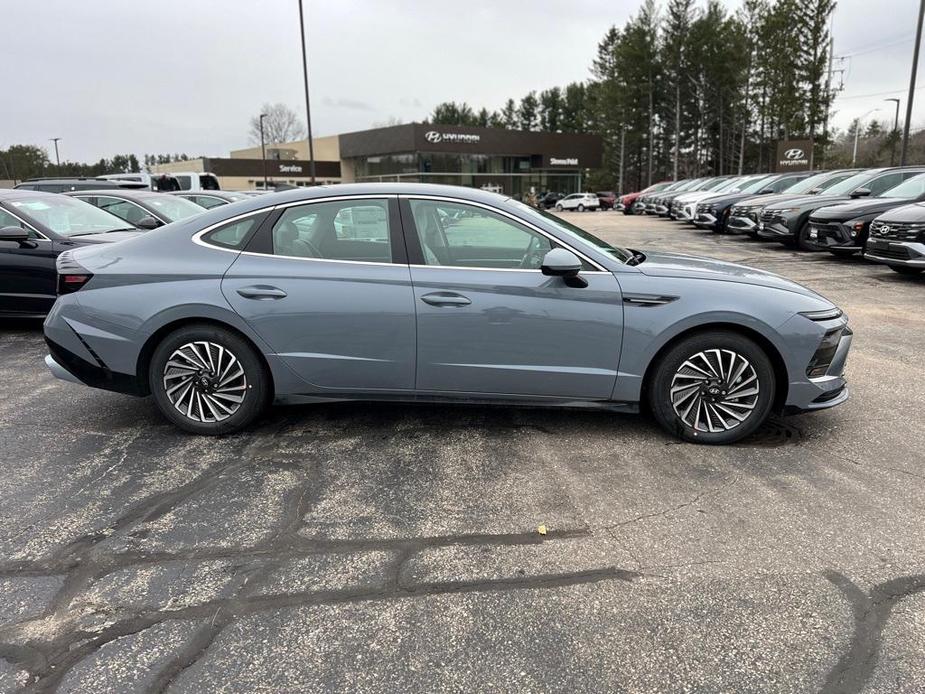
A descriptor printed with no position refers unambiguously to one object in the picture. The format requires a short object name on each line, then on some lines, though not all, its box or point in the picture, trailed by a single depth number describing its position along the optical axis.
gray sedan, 3.80
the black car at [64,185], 13.35
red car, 35.21
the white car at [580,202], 50.50
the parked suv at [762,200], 15.80
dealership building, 58.84
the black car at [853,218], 11.32
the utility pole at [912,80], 22.69
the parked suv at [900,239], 9.23
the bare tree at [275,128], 91.31
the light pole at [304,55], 26.87
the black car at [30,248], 6.71
